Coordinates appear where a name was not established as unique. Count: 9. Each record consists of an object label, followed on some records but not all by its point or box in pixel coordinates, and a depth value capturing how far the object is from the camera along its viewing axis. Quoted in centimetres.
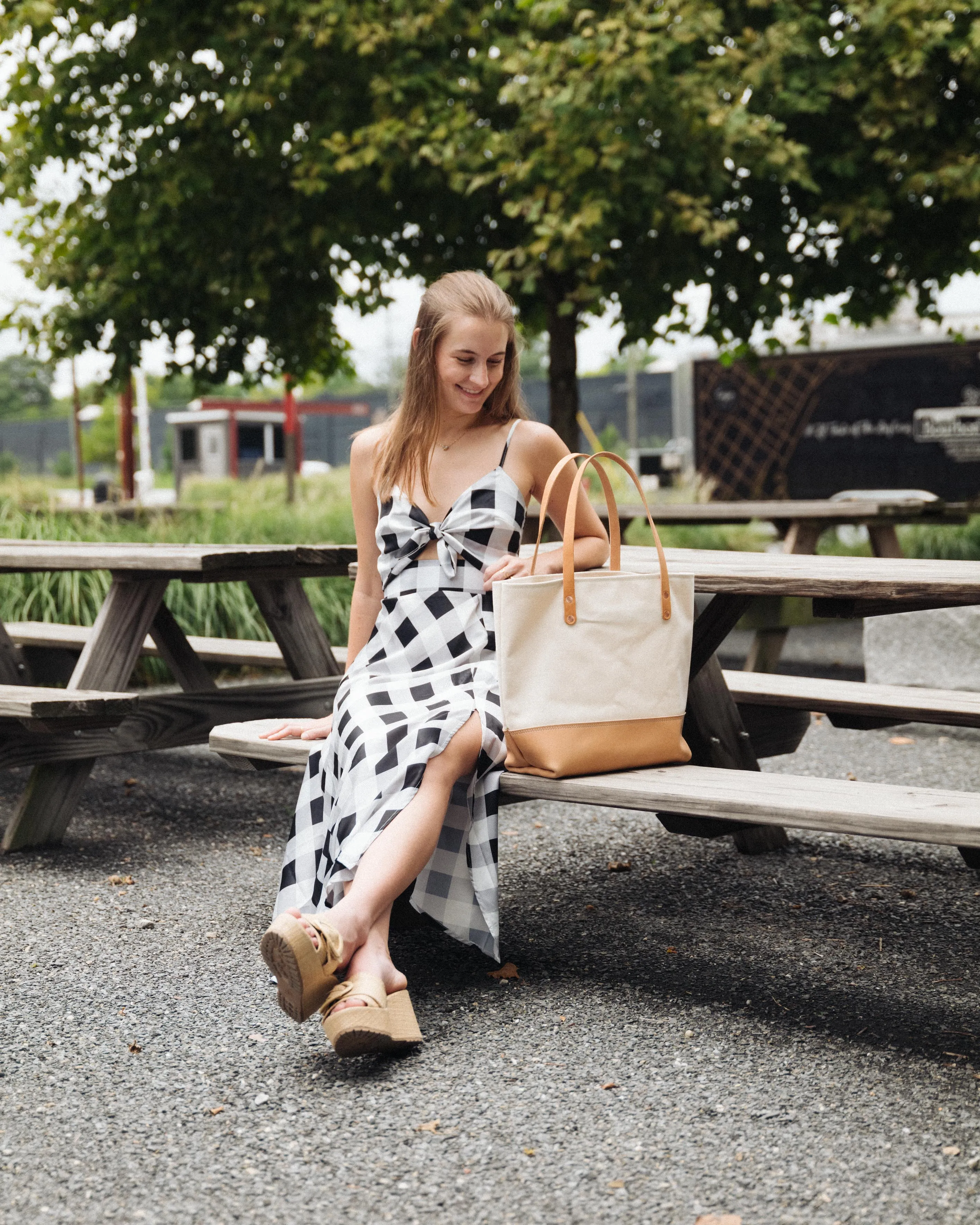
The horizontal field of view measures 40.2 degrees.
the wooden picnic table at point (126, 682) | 385
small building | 2386
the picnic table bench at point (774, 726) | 236
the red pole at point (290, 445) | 1118
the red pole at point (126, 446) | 1333
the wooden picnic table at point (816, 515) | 620
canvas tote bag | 258
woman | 248
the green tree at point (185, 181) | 788
